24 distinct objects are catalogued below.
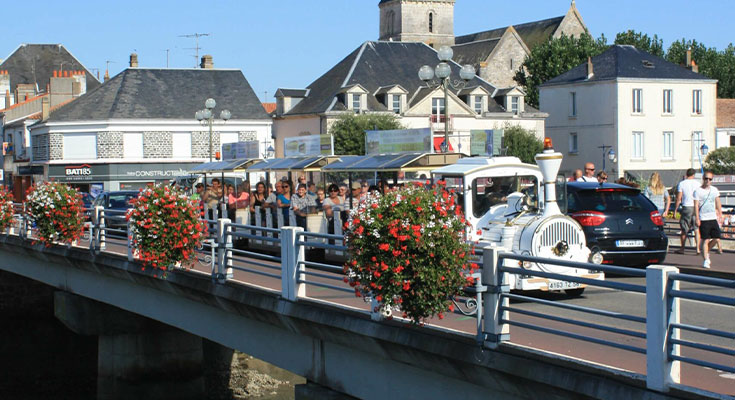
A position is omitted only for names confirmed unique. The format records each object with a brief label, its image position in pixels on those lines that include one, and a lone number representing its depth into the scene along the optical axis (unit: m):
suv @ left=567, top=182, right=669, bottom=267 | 15.55
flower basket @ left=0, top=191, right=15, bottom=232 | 25.14
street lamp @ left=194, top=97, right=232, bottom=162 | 35.34
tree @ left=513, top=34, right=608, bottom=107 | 82.75
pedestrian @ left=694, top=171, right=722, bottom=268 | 17.12
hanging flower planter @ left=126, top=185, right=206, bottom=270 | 14.94
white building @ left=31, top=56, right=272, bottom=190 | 62.53
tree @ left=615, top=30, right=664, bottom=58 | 90.69
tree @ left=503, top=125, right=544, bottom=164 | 67.75
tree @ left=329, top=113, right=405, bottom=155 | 64.19
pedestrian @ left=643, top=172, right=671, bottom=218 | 23.02
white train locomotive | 12.40
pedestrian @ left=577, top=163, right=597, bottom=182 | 19.12
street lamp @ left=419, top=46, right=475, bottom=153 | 22.14
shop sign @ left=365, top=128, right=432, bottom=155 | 19.02
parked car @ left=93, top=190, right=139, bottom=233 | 29.36
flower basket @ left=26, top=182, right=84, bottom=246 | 20.86
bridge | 6.84
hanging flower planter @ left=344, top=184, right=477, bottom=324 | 8.67
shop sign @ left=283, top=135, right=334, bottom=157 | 23.92
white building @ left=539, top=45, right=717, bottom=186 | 67.38
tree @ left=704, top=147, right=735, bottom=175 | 69.25
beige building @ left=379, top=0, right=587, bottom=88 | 89.94
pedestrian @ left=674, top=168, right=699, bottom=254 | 18.22
